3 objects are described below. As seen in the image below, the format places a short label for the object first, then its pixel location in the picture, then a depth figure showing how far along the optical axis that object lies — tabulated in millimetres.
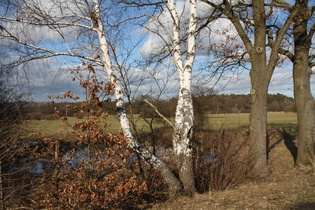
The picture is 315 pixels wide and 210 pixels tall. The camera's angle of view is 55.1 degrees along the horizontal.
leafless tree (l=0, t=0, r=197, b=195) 7500
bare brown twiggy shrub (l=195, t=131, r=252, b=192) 8867
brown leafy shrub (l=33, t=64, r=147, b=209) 6332
